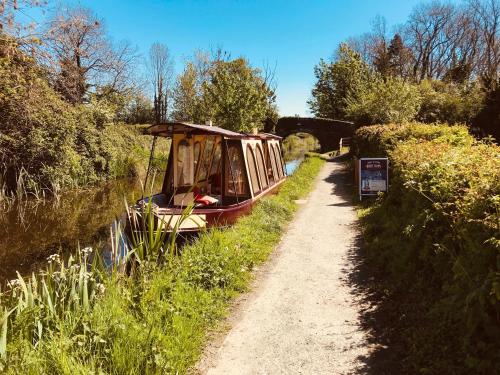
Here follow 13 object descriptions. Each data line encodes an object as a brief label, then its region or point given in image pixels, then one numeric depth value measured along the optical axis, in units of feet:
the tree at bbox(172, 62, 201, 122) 139.44
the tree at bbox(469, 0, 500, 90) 129.18
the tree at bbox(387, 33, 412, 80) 156.66
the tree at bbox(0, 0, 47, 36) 26.93
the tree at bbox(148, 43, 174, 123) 160.56
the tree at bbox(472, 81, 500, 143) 66.13
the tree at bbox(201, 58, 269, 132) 75.87
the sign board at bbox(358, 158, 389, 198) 32.99
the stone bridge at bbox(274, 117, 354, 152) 112.98
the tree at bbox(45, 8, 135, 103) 57.93
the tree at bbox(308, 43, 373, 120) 124.98
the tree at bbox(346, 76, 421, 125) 69.51
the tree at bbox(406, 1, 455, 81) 145.43
